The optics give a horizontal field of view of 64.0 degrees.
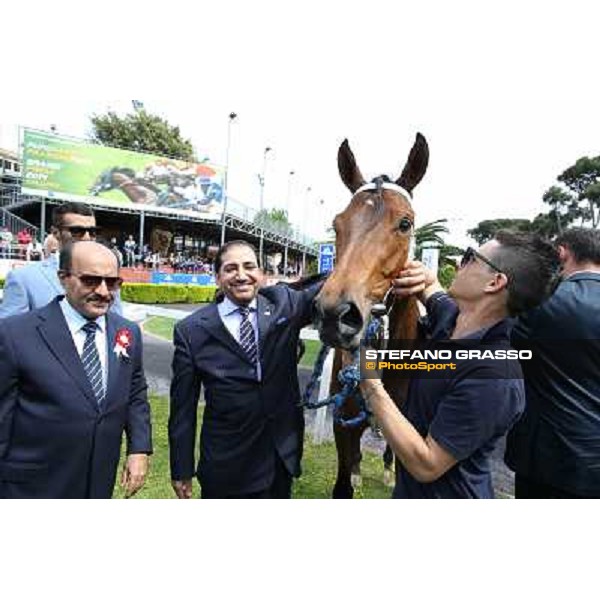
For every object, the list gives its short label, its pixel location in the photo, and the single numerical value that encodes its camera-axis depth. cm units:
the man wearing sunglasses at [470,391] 156
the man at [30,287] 292
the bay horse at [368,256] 185
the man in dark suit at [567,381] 215
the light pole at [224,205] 2716
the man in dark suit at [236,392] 229
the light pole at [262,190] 2687
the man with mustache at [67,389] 200
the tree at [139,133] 3444
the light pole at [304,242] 2741
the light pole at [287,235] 2736
